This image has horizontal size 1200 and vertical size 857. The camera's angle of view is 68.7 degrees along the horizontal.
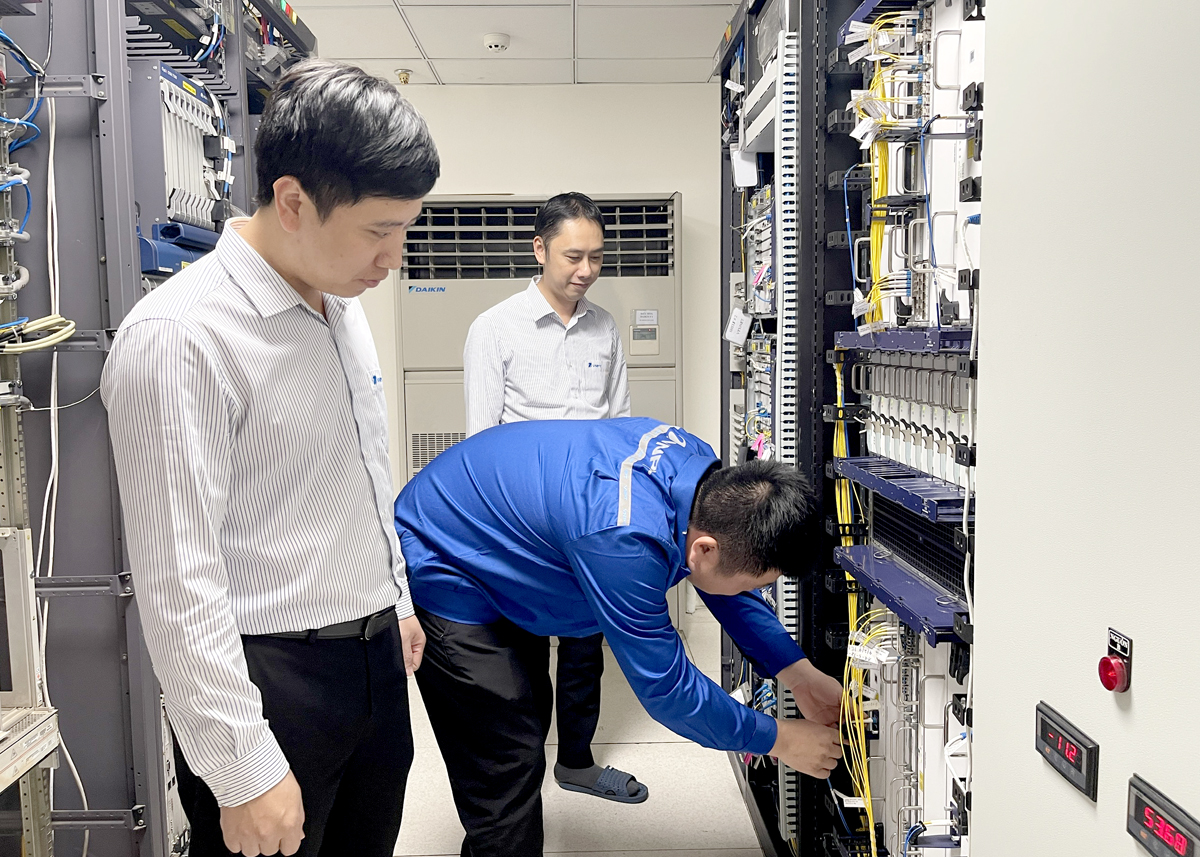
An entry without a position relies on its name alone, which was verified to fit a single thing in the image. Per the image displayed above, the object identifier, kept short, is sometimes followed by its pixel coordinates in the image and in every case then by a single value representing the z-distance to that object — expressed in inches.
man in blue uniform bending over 53.8
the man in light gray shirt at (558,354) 102.4
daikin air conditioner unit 153.5
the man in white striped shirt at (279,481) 37.0
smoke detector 143.5
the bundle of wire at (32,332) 67.3
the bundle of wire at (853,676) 65.6
